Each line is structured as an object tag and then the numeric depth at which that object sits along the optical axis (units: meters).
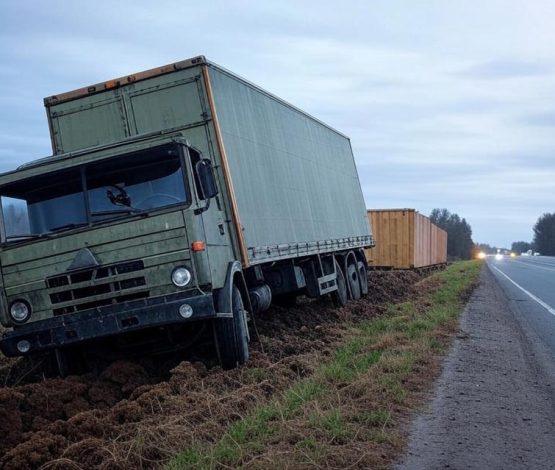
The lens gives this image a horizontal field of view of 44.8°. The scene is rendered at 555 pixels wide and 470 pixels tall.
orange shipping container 28.95
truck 7.07
